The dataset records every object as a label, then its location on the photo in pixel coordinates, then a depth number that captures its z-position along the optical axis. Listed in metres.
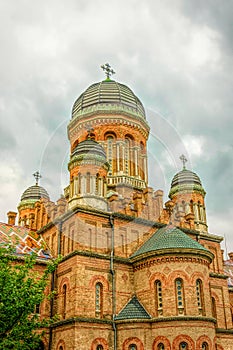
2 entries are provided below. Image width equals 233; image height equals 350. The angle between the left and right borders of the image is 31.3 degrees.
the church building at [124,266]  23.53
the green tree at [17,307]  16.94
